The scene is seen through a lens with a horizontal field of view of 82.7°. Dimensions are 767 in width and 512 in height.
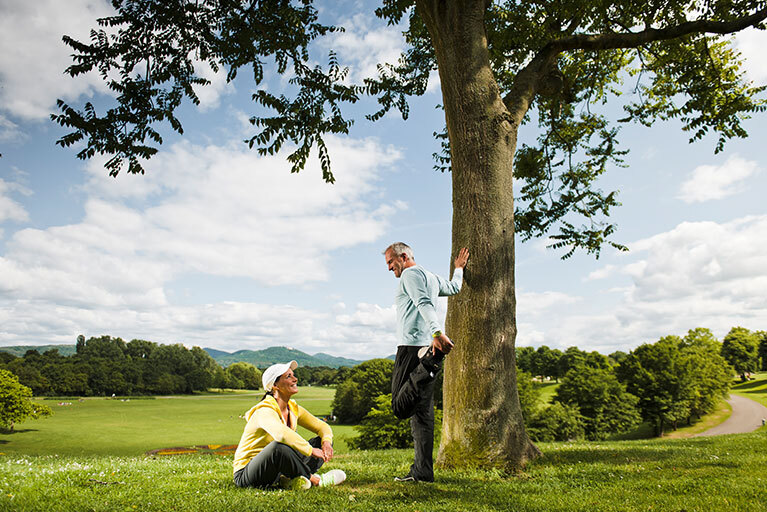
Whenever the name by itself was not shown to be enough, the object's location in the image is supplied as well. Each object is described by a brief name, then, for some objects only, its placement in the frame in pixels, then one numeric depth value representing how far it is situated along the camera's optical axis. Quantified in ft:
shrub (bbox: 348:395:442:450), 128.26
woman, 16.26
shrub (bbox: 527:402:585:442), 159.12
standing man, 17.47
